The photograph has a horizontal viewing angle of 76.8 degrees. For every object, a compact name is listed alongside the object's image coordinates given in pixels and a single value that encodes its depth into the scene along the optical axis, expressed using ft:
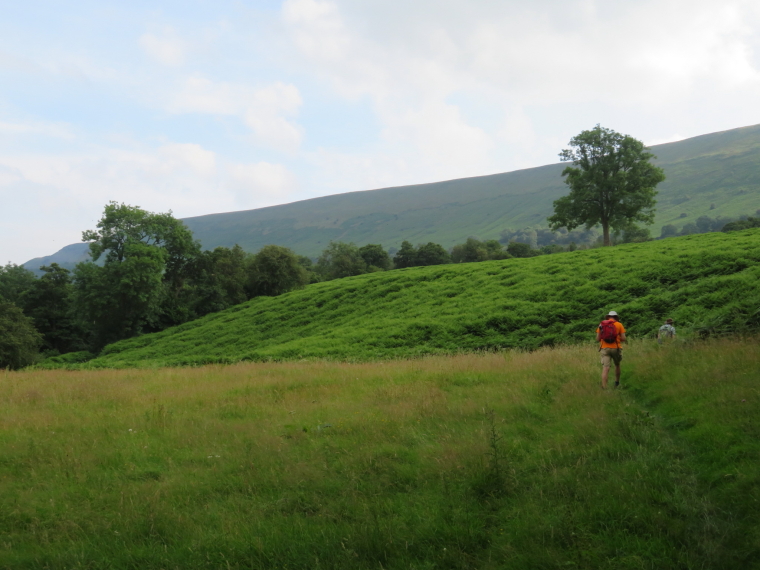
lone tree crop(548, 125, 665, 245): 172.04
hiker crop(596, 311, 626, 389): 39.50
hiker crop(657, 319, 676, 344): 53.47
